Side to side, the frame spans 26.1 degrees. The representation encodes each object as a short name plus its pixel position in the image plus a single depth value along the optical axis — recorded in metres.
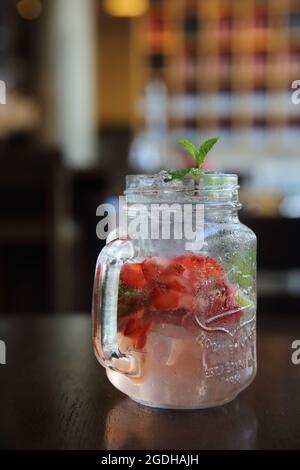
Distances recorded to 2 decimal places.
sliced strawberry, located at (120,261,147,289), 0.59
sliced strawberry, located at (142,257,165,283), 0.58
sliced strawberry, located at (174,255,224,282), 0.58
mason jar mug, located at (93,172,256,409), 0.58
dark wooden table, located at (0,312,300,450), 0.51
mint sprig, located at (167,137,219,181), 0.59
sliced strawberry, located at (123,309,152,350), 0.58
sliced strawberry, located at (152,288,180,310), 0.58
